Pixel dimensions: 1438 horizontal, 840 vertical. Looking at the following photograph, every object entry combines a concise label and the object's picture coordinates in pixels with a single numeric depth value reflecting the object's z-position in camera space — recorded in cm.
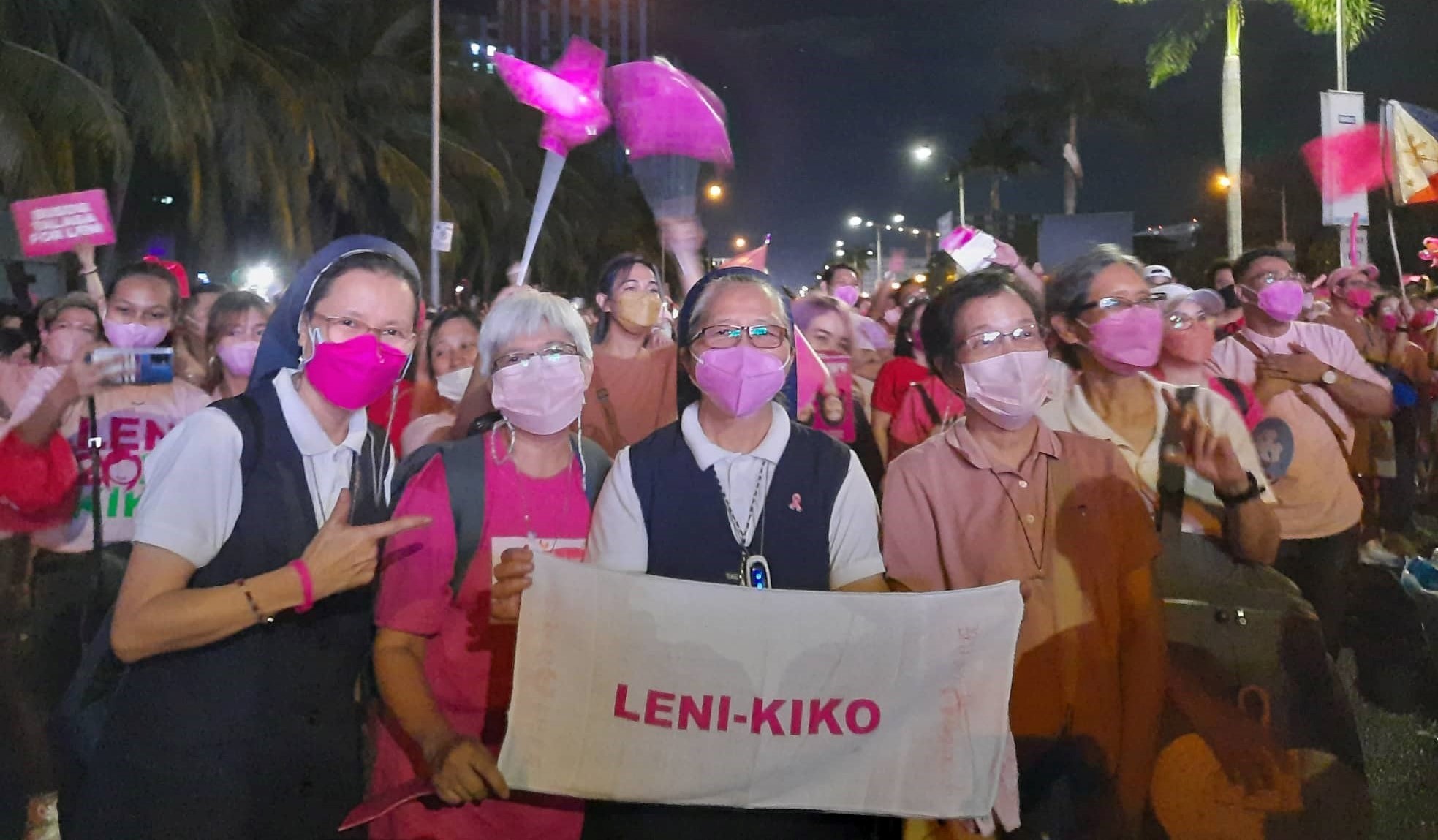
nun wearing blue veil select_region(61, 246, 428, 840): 222
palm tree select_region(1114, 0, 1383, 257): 1930
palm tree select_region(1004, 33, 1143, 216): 3891
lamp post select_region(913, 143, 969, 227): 3350
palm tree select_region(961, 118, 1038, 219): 4338
